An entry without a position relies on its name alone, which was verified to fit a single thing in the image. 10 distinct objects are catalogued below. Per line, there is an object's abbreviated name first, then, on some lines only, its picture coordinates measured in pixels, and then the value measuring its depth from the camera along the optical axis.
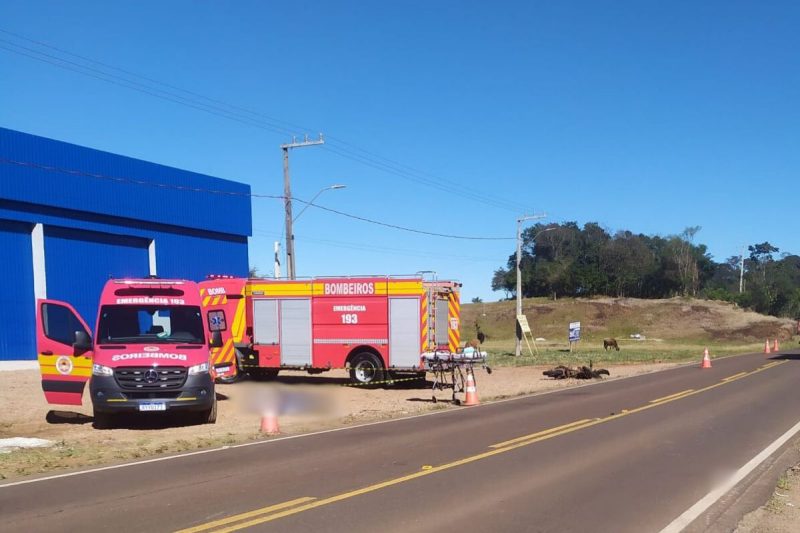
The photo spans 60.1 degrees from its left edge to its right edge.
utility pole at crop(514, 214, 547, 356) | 41.55
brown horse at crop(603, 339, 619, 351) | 48.20
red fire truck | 21.14
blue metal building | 24.84
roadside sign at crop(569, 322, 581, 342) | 45.38
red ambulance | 12.80
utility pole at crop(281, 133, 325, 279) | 27.64
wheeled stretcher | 17.66
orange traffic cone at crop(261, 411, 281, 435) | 12.68
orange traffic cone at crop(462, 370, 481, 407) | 17.50
